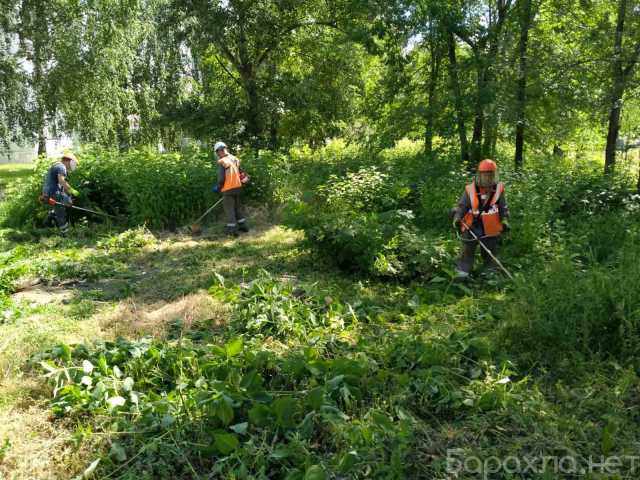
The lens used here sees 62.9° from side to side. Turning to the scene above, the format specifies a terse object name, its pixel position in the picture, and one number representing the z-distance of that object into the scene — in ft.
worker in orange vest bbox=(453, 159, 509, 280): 21.54
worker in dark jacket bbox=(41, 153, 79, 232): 34.83
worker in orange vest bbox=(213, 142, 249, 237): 32.42
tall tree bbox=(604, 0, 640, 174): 31.14
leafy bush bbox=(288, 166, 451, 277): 22.13
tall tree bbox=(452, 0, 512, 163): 38.72
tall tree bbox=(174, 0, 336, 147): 54.08
